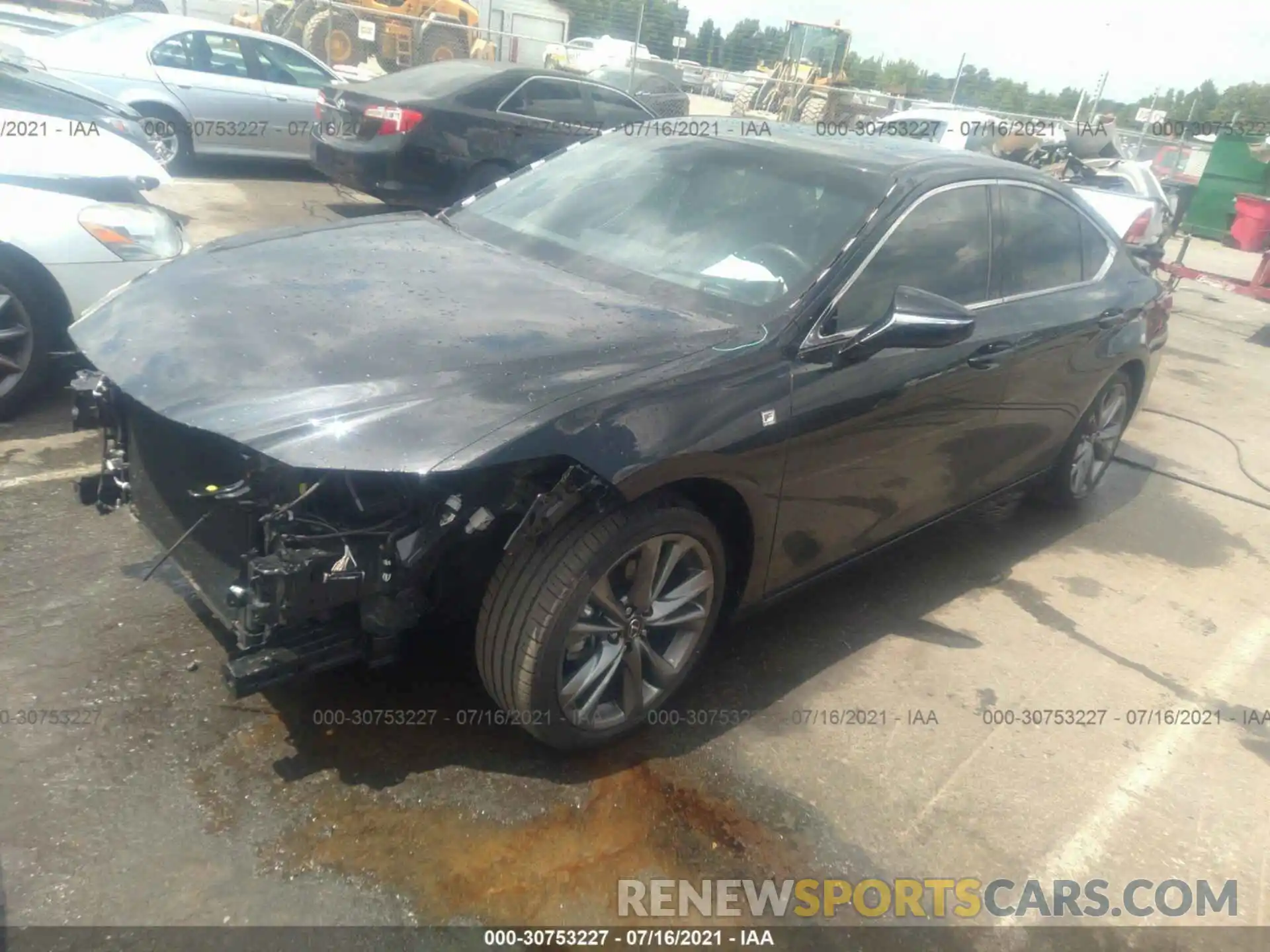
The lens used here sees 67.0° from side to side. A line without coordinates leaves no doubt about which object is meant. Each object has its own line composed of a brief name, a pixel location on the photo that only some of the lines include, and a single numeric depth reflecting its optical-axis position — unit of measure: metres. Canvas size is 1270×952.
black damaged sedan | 2.34
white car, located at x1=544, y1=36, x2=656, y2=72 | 21.75
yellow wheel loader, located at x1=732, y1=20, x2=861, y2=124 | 21.44
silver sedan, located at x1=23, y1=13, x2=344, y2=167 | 9.48
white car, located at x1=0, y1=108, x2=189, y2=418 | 4.12
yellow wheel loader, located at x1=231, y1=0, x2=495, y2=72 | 17.58
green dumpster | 17.00
